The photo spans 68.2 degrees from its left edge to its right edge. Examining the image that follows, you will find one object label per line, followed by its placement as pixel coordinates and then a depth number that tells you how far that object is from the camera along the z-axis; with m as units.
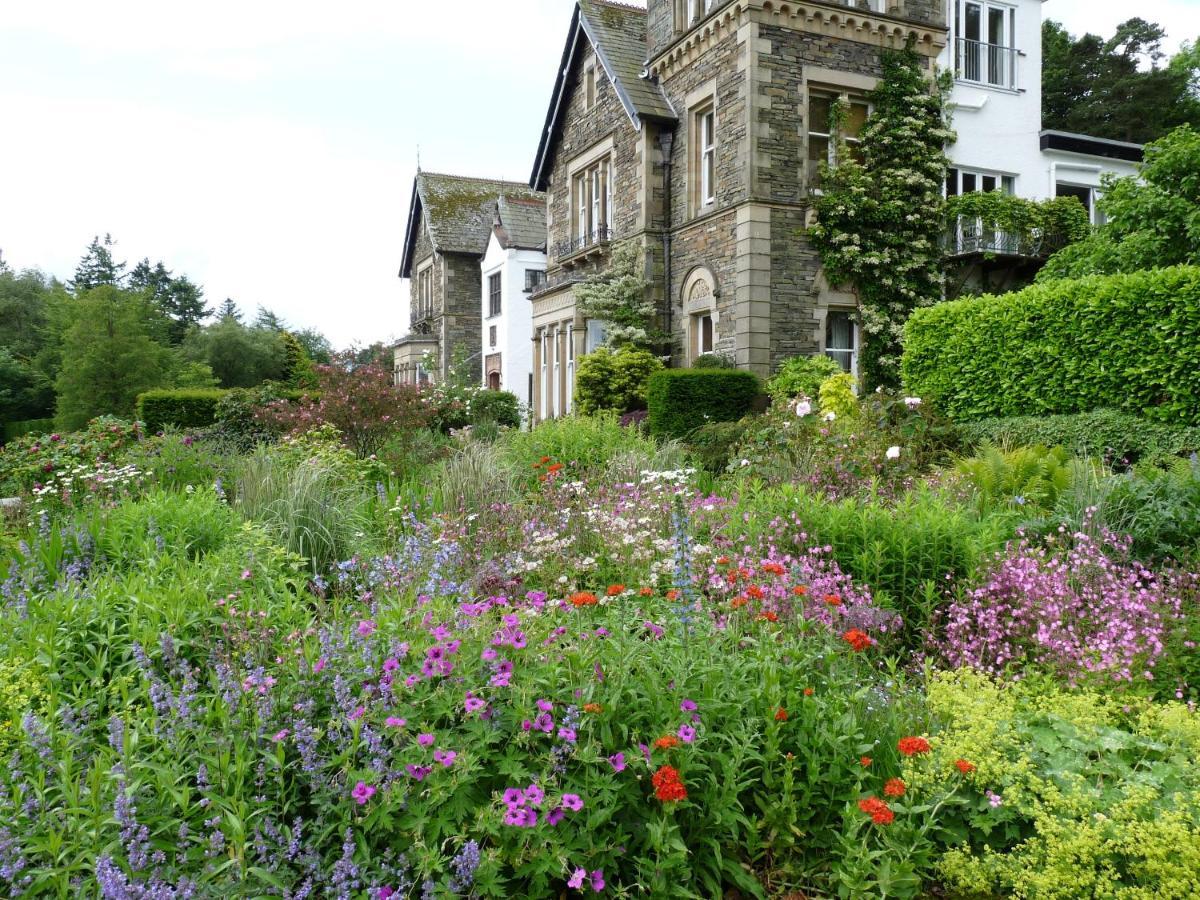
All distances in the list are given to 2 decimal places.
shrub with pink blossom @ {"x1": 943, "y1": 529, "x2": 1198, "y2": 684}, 4.10
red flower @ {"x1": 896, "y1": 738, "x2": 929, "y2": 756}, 2.81
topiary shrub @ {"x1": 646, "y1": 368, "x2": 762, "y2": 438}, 15.89
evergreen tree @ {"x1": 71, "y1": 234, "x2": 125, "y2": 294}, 58.72
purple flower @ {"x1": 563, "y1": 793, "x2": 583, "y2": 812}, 2.51
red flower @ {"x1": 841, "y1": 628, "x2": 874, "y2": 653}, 3.37
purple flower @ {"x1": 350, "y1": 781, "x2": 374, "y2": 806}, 2.46
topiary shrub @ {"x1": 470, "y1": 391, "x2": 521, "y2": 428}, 22.40
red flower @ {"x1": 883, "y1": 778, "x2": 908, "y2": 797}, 2.71
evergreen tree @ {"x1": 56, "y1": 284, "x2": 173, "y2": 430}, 30.84
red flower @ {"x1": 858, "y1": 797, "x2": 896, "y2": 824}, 2.60
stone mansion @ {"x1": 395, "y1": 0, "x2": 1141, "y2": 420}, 17.20
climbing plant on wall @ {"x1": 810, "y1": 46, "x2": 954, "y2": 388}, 17.39
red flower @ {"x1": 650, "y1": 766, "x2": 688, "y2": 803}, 2.52
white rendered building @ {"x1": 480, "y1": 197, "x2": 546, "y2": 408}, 31.44
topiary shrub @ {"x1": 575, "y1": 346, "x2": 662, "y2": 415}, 18.86
